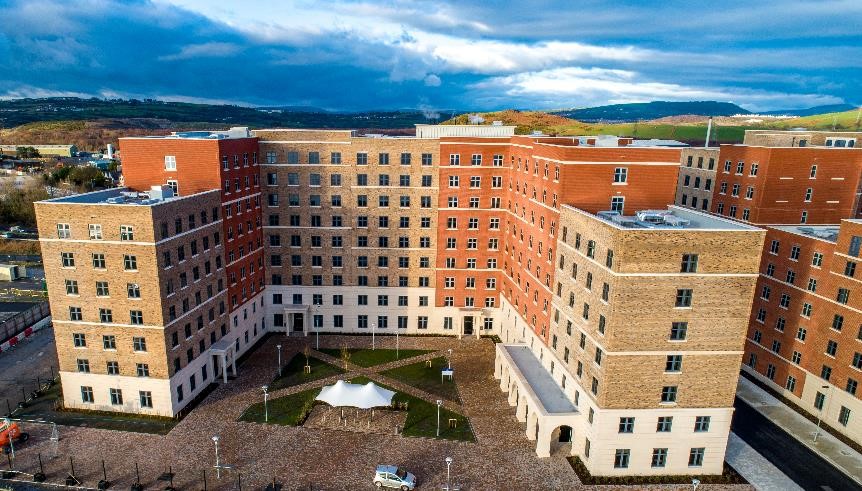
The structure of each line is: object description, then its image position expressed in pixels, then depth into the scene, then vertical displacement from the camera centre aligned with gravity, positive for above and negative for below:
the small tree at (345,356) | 64.19 -28.47
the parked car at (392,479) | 40.09 -27.59
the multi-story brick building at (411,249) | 40.69 -12.79
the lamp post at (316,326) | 74.06 -28.42
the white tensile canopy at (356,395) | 49.06 -25.97
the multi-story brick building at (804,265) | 48.47 -11.96
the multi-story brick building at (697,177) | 74.25 -4.43
